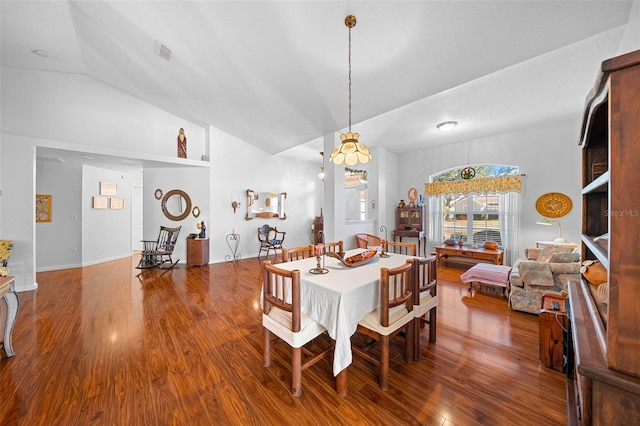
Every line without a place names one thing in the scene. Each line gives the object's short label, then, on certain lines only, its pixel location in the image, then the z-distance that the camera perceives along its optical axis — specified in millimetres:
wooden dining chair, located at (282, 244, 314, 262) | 2555
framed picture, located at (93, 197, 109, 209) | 5465
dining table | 1558
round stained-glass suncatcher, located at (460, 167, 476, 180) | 5387
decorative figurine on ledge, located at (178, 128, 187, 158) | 5246
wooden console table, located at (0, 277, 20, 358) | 1992
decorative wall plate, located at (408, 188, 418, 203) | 6219
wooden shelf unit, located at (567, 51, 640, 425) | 621
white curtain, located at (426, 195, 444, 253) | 5914
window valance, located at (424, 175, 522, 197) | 4793
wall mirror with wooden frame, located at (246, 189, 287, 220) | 6244
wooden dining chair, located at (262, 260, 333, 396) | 1593
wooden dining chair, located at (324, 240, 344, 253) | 3029
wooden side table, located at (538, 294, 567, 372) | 1836
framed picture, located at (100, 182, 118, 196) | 5633
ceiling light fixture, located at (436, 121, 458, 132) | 4264
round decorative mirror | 5465
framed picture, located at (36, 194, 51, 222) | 4825
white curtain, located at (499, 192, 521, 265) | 4867
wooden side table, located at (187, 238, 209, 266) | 5199
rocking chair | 4762
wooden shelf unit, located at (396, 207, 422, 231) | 5977
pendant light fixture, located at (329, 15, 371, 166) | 2305
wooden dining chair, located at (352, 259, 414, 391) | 1664
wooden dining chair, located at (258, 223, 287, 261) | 6007
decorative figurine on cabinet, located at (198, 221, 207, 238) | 5316
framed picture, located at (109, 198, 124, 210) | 5828
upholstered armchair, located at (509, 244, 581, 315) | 2730
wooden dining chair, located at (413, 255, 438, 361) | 1968
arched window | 4922
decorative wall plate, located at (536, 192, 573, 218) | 4391
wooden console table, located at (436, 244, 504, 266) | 4598
